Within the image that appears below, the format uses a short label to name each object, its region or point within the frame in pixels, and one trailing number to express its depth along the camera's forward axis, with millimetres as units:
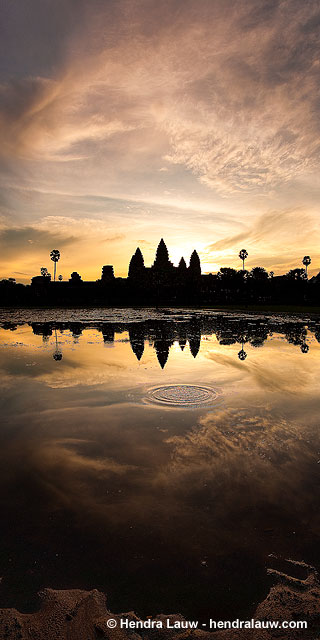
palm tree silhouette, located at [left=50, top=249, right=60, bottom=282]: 117062
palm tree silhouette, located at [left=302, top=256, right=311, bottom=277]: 107312
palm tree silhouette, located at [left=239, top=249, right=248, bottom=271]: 78250
